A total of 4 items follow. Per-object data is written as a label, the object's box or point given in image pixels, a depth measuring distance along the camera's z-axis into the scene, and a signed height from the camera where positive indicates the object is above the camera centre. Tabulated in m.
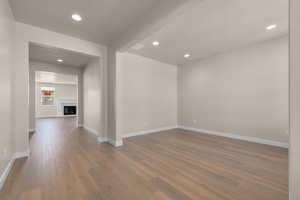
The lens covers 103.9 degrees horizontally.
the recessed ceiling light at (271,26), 2.61 +1.64
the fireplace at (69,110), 9.82 -0.87
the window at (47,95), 9.02 +0.39
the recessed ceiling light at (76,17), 2.31 +1.67
